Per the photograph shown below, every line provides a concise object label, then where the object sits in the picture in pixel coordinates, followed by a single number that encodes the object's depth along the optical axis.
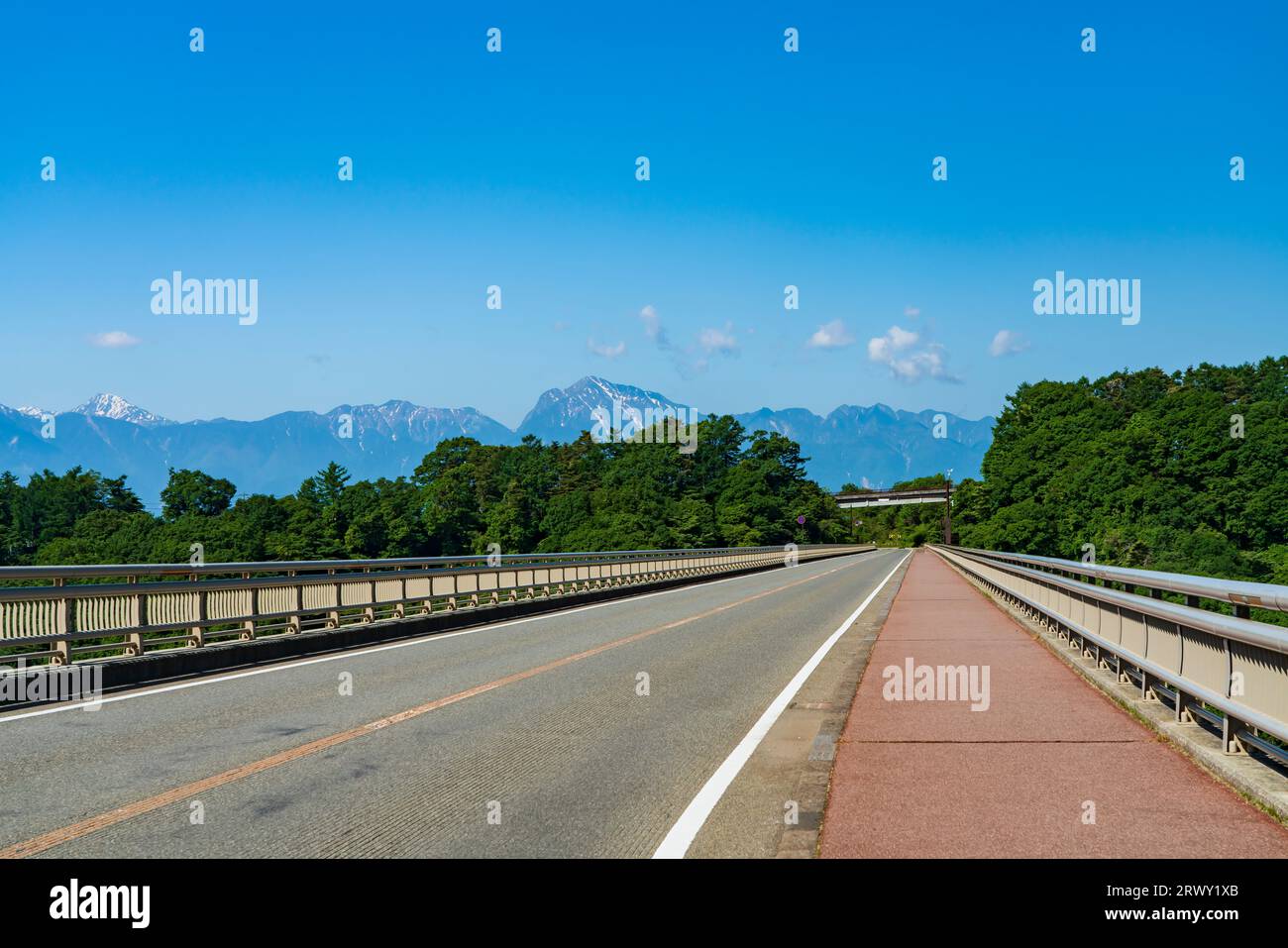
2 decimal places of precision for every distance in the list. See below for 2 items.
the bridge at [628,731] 5.86
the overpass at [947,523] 107.22
